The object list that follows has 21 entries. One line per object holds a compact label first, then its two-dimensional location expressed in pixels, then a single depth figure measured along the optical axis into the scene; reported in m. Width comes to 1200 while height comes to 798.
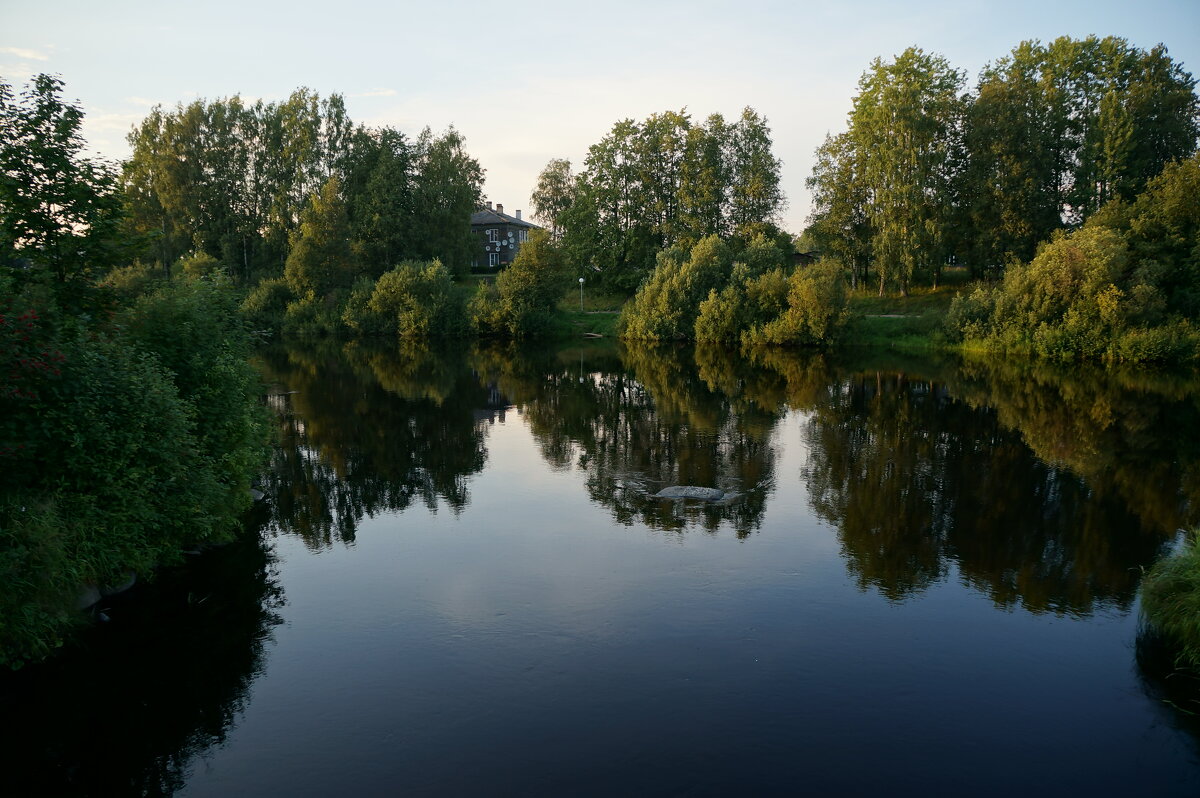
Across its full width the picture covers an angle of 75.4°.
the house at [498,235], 105.25
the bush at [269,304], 64.88
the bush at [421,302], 62.44
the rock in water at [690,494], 17.09
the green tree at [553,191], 103.06
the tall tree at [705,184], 68.00
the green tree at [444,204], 71.56
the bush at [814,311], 51.12
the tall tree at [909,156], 55.25
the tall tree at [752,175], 69.38
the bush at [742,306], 54.44
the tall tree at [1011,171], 53.72
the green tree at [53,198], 13.96
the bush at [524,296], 62.69
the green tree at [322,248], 64.88
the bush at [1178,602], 9.88
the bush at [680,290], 57.34
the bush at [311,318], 64.56
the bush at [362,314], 64.31
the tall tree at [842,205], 60.66
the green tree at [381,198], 68.19
